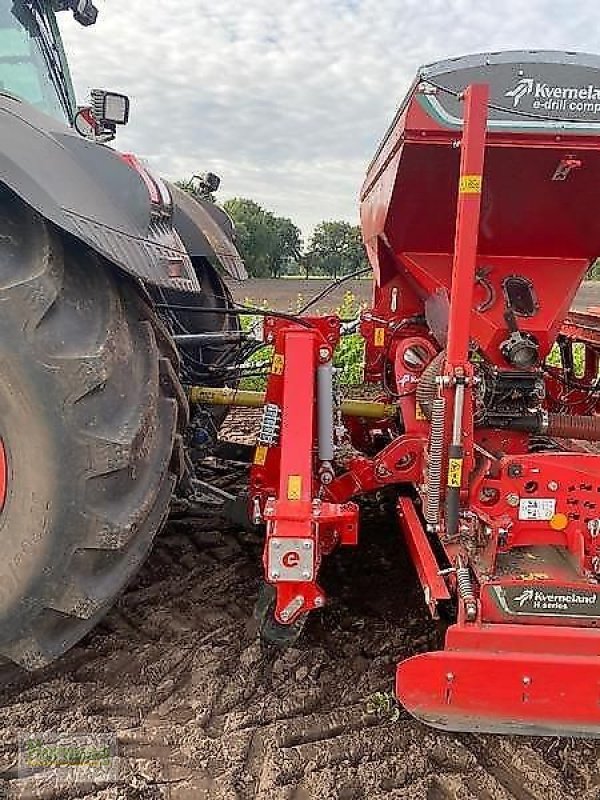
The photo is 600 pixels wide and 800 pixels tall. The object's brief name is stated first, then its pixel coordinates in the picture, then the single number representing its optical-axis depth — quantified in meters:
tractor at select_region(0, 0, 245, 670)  2.02
